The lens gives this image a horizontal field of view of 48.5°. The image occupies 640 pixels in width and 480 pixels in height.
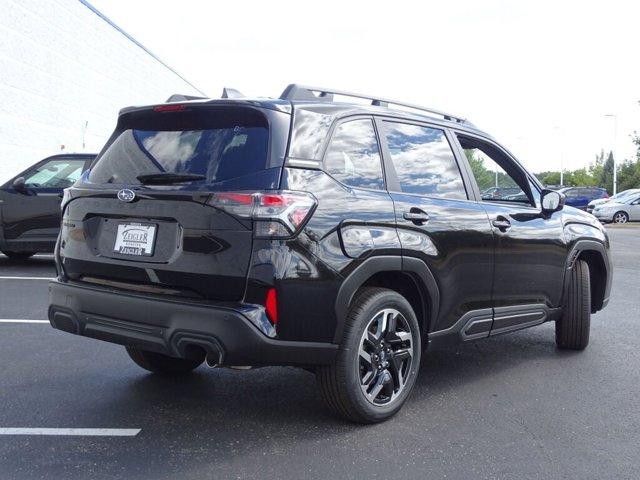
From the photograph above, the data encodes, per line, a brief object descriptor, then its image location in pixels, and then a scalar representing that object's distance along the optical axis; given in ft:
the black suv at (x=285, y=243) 11.42
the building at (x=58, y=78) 60.23
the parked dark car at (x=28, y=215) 33.27
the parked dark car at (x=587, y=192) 132.77
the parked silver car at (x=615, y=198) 112.77
